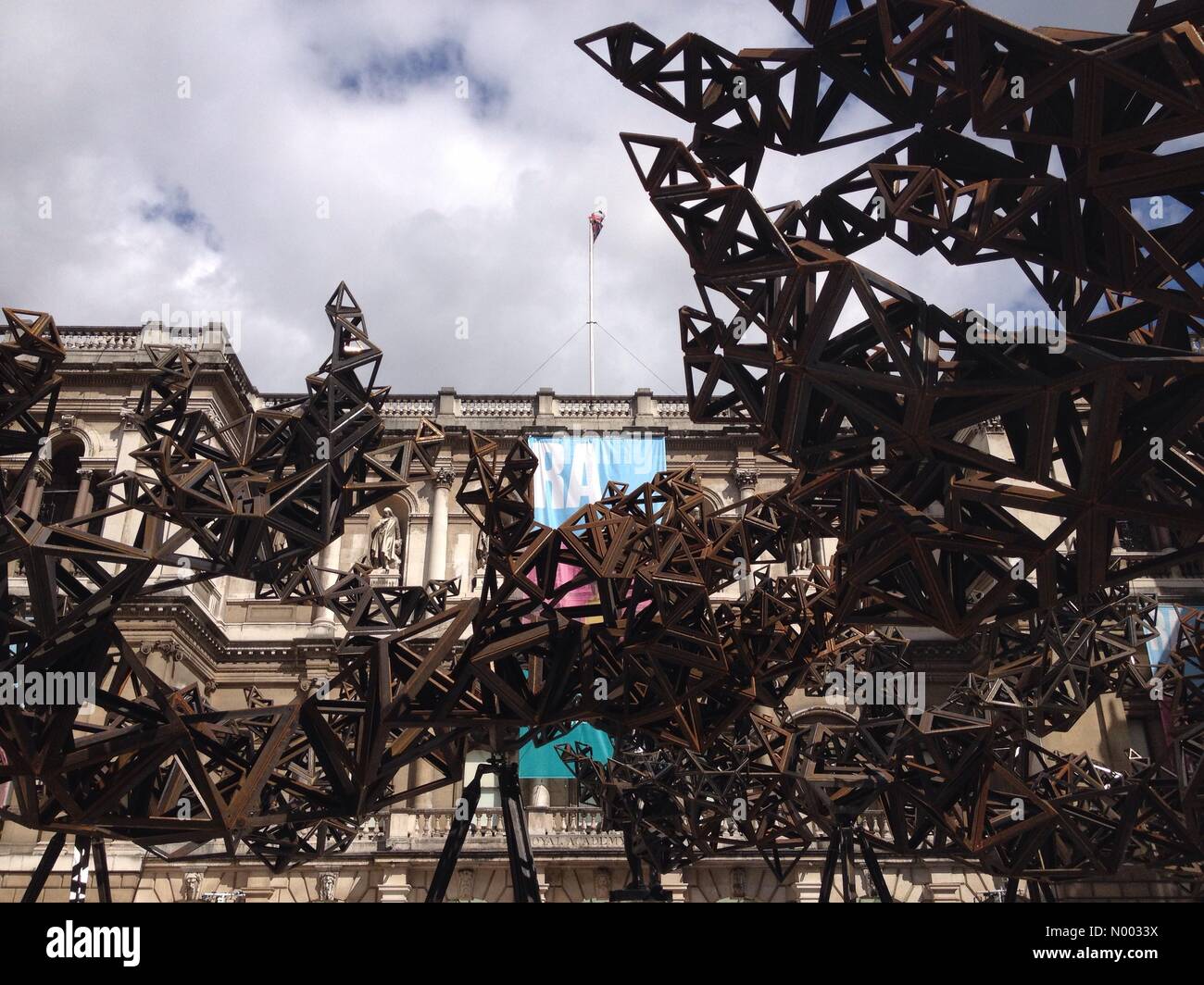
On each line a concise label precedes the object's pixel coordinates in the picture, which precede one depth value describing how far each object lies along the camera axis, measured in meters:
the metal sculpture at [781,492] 7.99
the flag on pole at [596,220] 43.38
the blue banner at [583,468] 37.34
